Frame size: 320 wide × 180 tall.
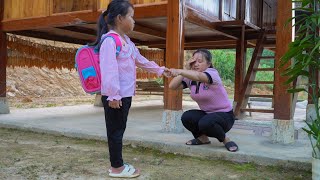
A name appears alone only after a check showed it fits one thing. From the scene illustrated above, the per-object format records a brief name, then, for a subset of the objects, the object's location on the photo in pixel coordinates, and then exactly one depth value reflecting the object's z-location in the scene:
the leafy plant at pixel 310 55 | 2.98
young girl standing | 2.87
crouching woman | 3.88
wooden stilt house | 4.58
